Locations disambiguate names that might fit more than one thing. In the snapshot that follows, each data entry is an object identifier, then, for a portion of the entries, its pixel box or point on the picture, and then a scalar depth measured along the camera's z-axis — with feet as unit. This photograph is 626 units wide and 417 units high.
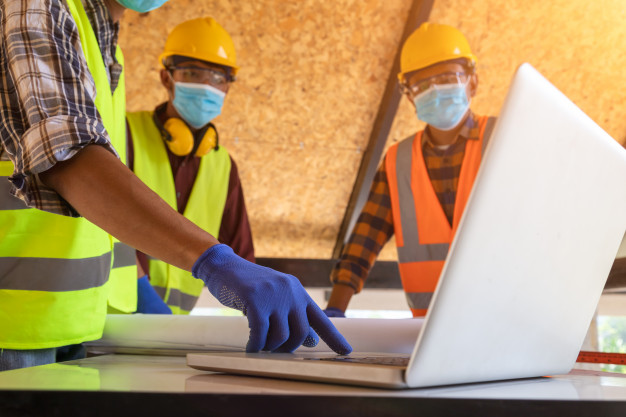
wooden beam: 11.71
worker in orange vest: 8.66
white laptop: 1.62
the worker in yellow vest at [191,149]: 8.97
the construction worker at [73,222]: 2.79
